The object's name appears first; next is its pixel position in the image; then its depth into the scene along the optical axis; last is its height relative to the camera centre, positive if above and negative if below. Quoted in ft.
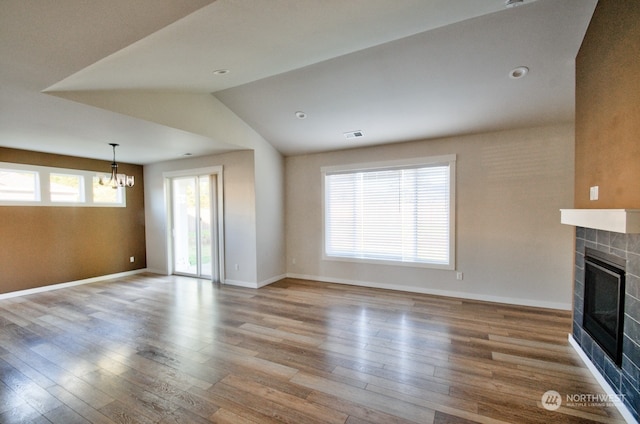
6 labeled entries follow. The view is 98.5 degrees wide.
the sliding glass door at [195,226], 18.89 -1.50
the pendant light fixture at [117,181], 15.62 +1.46
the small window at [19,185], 15.74 +1.28
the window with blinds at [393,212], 15.15 -0.53
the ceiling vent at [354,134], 15.33 +3.91
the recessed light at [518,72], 9.91 +4.75
